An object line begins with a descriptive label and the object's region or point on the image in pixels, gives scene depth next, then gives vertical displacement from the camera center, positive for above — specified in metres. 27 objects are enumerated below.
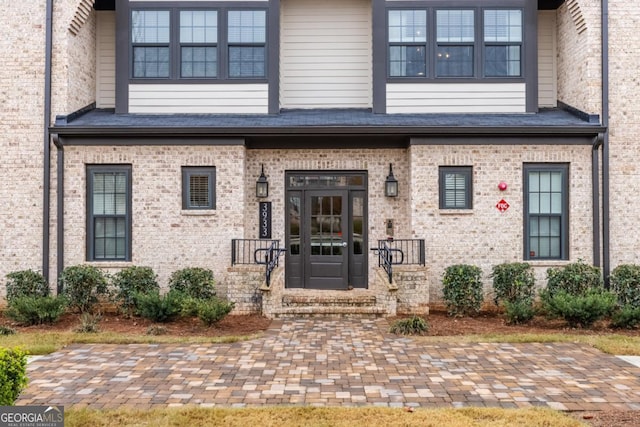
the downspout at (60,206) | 10.42 +0.24
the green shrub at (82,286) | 9.89 -1.43
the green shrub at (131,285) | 9.84 -1.41
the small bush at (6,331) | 8.18 -1.96
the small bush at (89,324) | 8.33 -1.93
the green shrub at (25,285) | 10.08 -1.44
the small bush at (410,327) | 8.19 -1.88
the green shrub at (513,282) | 9.95 -1.33
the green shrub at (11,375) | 4.01 -1.35
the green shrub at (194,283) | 10.00 -1.38
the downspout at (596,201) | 10.46 +0.39
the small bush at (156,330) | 8.27 -1.96
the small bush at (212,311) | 8.49 -1.67
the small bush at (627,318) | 8.48 -1.77
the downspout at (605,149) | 10.43 +1.54
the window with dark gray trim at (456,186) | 10.69 +0.72
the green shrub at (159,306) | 8.98 -1.67
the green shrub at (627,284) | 9.76 -1.35
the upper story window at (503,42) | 11.30 +4.18
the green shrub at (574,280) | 9.88 -1.26
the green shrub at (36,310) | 8.79 -1.73
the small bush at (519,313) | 9.01 -1.78
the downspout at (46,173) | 10.44 +0.97
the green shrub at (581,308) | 8.49 -1.60
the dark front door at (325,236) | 11.28 -0.43
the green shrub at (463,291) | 9.79 -1.49
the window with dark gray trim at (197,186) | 10.67 +0.71
